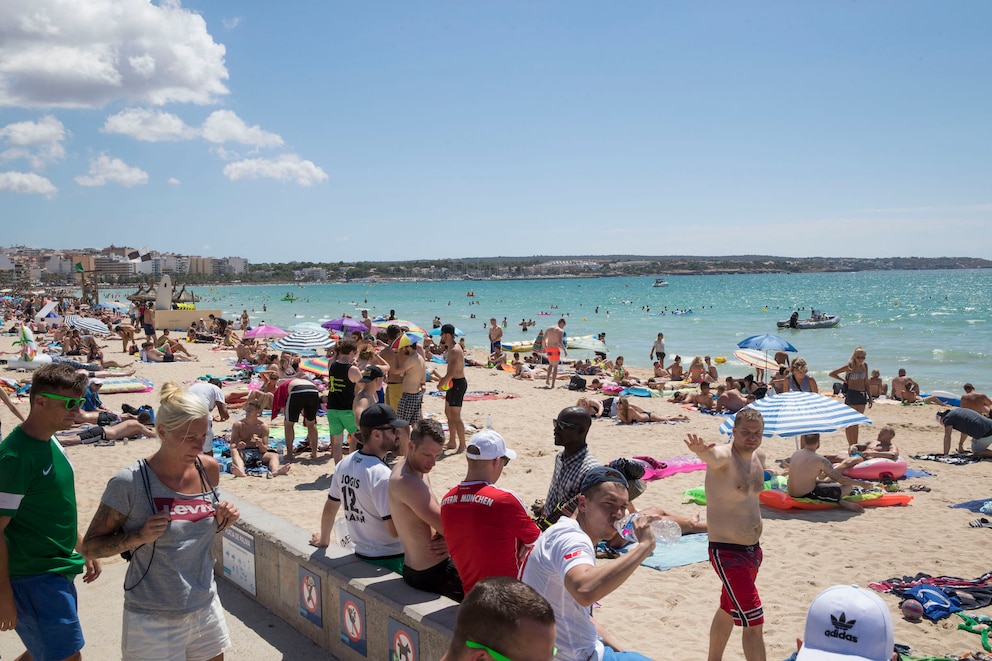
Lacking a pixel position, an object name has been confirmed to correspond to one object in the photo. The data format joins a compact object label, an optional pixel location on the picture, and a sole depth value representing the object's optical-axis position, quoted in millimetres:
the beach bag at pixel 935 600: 4934
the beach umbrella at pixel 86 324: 19938
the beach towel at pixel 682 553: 5826
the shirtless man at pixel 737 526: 3703
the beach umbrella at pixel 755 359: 15199
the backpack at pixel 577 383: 16875
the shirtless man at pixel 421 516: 3477
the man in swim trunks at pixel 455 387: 9102
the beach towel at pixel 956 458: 9469
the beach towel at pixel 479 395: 15008
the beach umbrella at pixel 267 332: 19000
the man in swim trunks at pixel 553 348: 16734
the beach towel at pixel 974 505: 7346
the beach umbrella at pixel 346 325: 18117
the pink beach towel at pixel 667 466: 8688
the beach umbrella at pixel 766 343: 14242
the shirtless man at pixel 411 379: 8516
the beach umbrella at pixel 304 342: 12880
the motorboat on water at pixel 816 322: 38031
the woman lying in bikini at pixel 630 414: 12281
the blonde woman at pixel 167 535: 2607
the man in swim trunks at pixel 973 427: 9516
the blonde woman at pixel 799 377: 8991
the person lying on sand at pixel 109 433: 9641
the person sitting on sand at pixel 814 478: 7273
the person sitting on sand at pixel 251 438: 8789
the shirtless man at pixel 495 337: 22141
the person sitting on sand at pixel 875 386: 16141
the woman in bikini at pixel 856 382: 10219
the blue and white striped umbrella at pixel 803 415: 6941
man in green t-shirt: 2723
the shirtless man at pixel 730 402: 11992
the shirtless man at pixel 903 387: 15555
